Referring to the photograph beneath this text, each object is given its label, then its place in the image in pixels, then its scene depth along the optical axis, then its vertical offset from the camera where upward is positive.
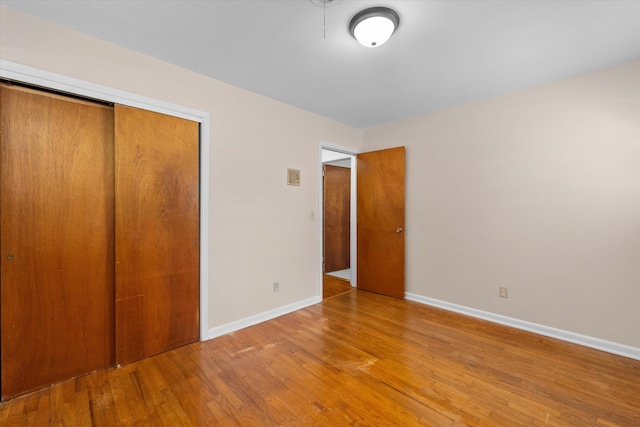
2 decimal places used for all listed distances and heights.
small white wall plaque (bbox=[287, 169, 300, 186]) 3.19 +0.43
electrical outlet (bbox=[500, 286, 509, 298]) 2.86 -0.86
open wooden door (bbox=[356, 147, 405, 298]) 3.66 -0.13
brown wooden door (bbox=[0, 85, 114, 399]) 1.71 -0.19
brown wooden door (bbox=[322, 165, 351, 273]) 5.28 -0.11
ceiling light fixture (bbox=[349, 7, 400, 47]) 1.64 +1.20
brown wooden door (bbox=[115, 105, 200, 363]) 2.08 -0.18
